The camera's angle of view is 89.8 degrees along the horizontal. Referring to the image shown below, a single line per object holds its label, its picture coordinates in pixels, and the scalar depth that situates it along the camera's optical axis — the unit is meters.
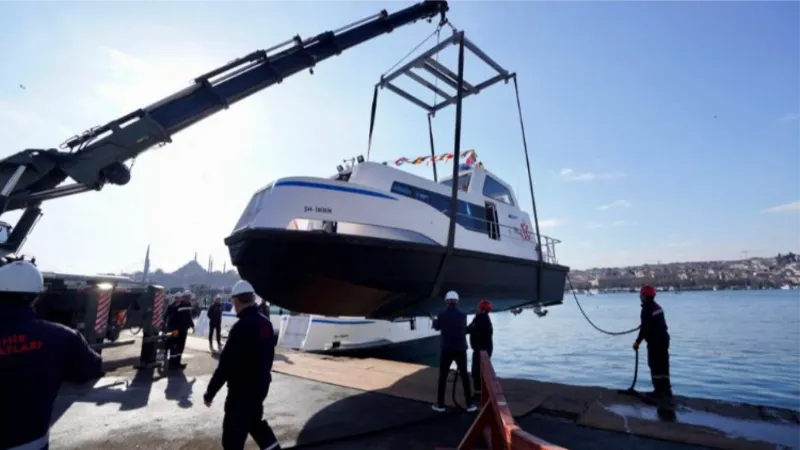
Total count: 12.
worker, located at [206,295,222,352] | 10.31
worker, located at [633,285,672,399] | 5.02
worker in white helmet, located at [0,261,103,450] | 1.62
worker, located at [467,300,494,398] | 5.26
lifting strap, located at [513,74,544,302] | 9.08
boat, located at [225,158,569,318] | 5.53
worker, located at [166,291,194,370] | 7.55
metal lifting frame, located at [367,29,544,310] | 6.71
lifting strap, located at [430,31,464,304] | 6.62
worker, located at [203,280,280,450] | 2.81
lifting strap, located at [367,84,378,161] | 9.16
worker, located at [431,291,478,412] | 4.98
